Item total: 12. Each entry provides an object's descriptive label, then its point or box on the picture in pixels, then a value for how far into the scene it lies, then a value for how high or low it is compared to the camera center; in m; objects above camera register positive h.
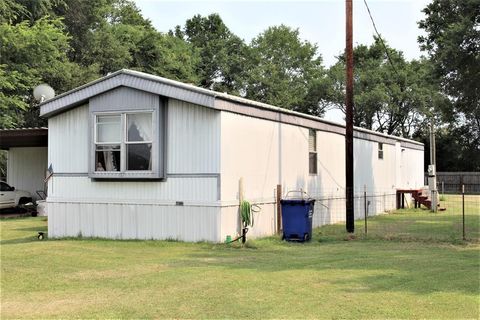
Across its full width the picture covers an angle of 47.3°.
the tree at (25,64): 24.64 +5.97
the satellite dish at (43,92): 16.97 +2.76
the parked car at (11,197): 20.41 -0.57
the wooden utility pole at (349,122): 13.80 +1.42
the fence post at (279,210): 13.97 -0.81
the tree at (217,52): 48.75 +11.68
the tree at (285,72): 49.22 +10.32
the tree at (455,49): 17.47 +4.21
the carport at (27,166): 21.92 +0.60
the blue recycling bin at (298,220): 12.61 -0.97
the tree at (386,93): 47.34 +7.41
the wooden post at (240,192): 12.41 -0.30
